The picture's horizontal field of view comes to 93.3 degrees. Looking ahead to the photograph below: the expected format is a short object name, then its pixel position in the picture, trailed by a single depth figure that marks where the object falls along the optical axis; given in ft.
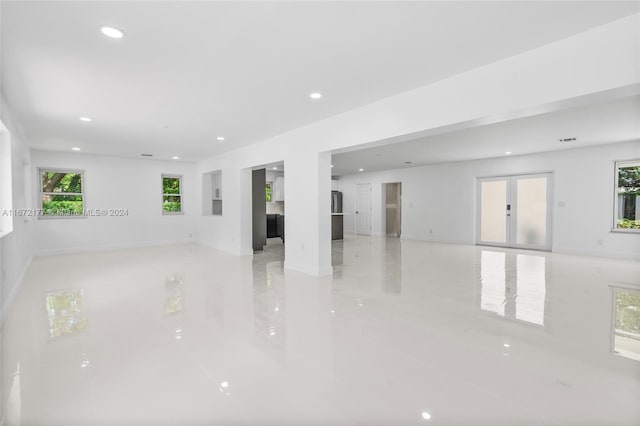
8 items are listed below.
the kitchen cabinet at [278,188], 34.91
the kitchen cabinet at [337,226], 32.01
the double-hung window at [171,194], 30.30
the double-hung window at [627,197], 21.18
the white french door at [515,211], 25.39
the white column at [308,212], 16.53
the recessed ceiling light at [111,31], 7.66
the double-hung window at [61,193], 24.40
